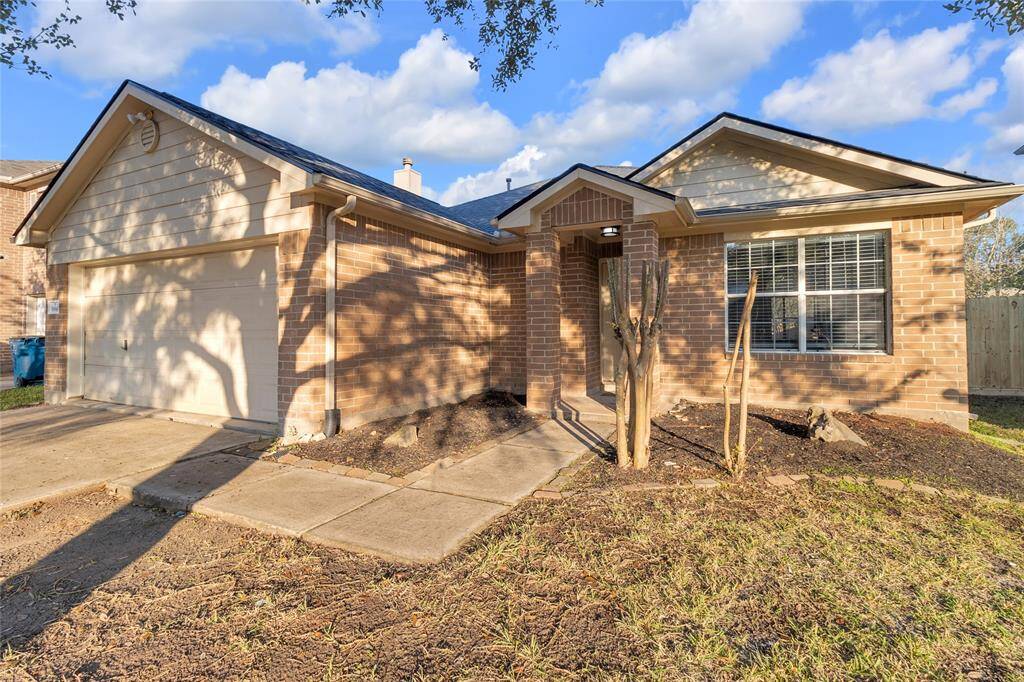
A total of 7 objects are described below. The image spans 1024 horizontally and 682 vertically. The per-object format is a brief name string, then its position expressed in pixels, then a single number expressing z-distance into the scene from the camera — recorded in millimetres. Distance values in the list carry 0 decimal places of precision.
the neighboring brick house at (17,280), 14234
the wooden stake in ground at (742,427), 4473
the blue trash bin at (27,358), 11961
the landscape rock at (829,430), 5586
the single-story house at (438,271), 6332
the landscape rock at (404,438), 5724
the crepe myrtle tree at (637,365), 4699
